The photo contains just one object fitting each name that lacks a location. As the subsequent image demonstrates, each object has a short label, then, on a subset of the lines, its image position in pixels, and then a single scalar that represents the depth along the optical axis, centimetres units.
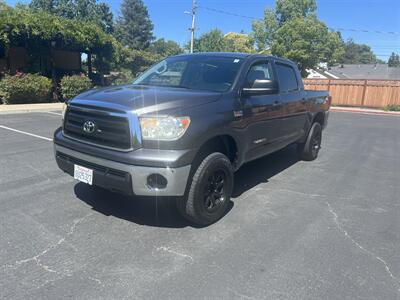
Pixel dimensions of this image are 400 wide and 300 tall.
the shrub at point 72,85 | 1719
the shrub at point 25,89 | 1523
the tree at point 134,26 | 7450
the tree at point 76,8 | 6500
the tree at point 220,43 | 4894
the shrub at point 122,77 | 2629
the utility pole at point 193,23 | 3766
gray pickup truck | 338
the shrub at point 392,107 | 2447
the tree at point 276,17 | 4109
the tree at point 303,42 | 3444
